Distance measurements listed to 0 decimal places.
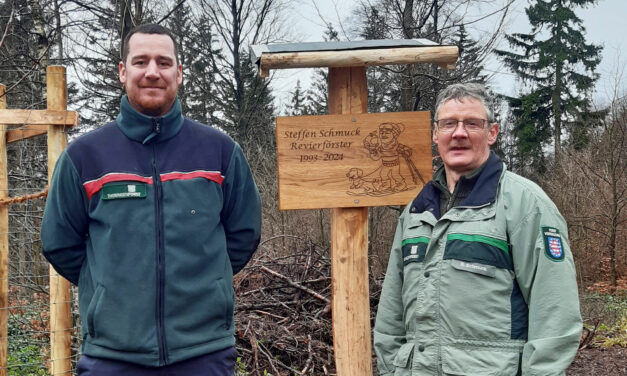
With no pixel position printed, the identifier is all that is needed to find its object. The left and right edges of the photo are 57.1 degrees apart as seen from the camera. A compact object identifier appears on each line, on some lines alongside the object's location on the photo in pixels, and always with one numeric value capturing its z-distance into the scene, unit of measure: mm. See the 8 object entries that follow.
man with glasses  2127
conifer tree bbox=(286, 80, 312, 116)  21195
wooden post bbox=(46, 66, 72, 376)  3719
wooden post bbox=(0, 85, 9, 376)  3820
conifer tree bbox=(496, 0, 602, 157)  24984
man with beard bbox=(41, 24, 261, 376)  2320
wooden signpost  3621
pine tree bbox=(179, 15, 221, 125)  17734
